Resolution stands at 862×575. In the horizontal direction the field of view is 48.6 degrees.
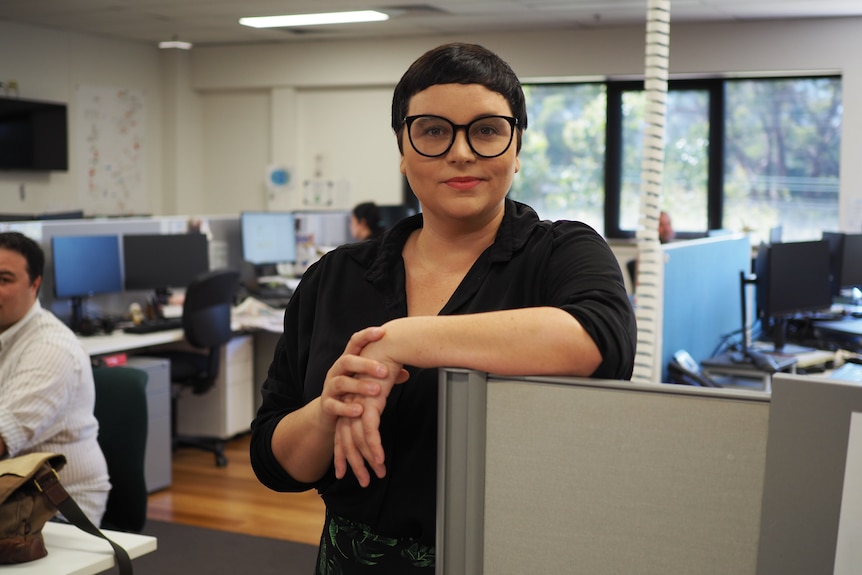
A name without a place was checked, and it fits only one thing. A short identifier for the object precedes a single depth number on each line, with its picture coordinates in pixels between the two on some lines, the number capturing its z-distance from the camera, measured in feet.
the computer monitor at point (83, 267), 15.42
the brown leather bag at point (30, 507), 5.83
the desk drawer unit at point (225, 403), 17.29
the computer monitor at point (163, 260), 17.03
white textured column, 8.23
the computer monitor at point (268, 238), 20.25
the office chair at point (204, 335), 15.78
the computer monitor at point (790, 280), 13.98
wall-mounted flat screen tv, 25.57
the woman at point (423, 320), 3.00
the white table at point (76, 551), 5.84
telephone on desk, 11.09
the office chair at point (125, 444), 8.56
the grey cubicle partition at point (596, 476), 2.56
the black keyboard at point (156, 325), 15.72
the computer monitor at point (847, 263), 16.48
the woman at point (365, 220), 20.80
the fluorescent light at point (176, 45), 30.06
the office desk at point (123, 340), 14.38
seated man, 8.17
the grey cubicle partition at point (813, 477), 2.40
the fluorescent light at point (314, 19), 24.29
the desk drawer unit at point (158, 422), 14.71
